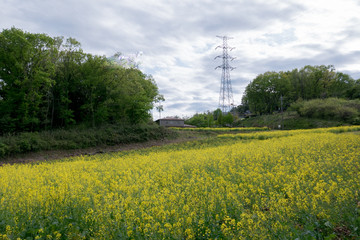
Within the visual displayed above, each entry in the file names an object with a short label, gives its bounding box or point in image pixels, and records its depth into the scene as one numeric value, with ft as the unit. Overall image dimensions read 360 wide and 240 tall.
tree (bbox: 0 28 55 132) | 69.46
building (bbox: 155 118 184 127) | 202.58
